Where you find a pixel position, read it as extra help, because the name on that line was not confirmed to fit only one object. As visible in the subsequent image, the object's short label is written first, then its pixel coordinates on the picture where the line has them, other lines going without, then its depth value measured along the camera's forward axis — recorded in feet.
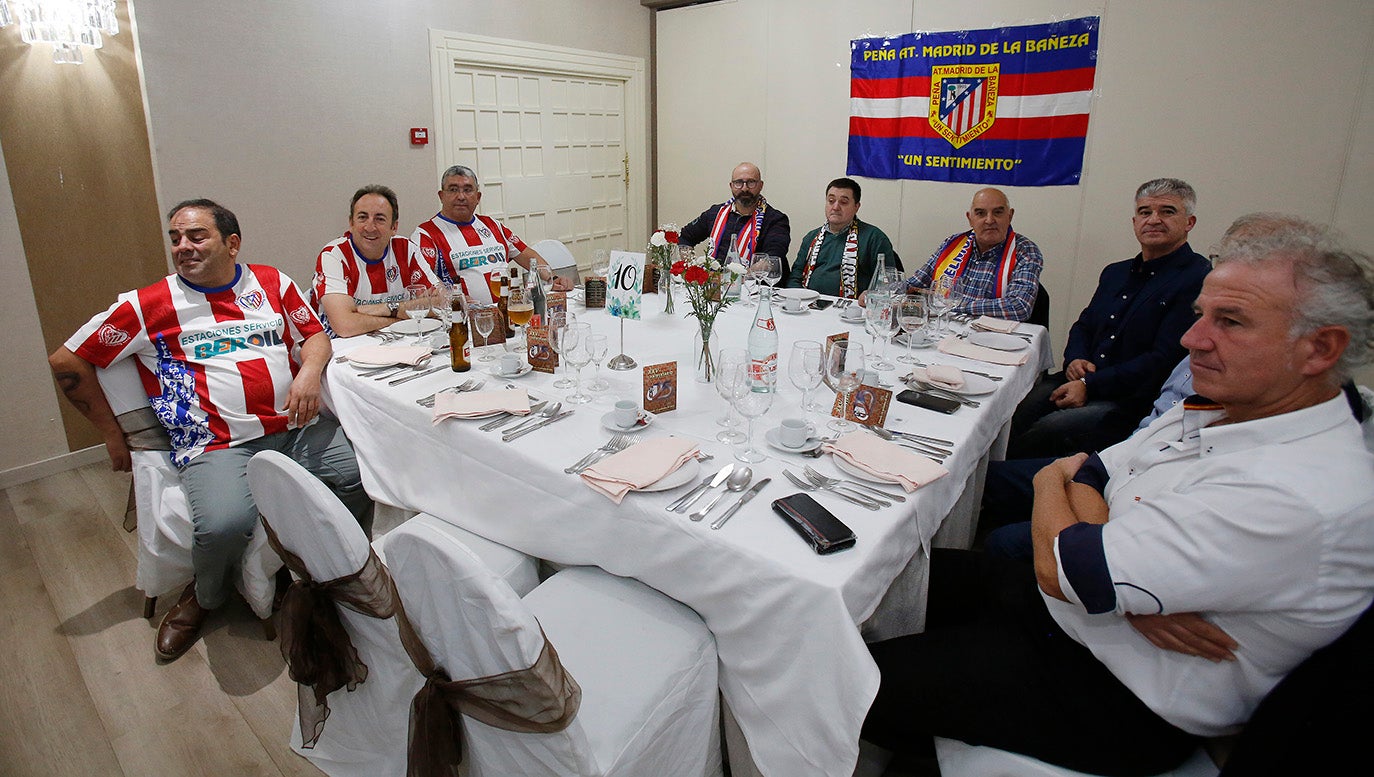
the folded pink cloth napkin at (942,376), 6.98
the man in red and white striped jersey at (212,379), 6.96
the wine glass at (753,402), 5.42
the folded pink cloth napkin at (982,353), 8.04
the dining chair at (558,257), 13.15
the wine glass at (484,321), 7.52
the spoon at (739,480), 5.00
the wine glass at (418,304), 8.27
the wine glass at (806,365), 5.79
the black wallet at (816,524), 4.31
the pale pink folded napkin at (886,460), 5.07
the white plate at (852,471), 5.15
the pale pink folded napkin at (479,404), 6.16
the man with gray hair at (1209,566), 3.36
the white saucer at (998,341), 8.50
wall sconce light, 9.50
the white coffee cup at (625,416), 5.96
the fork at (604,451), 5.34
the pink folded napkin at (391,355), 7.61
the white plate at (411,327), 8.41
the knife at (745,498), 4.60
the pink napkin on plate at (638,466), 4.96
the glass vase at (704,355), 6.97
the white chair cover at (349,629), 4.25
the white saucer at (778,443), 5.53
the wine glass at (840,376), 6.01
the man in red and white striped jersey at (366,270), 9.09
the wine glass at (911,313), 7.92
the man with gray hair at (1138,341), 8.99
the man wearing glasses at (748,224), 14.19
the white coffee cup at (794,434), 5.54
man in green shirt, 13.03
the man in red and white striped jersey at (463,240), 11.42
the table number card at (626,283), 8.34
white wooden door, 15.38
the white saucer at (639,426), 5.98
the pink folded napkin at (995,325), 9.36
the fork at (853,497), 4.83
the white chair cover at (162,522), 7.11
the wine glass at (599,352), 6.86
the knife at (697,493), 4.78
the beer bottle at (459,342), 7.27
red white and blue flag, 13.55
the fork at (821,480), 5.10
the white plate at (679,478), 4.95
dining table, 4.19
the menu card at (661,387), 6.15
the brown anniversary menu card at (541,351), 7.30
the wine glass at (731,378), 5.41
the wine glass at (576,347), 6.40
